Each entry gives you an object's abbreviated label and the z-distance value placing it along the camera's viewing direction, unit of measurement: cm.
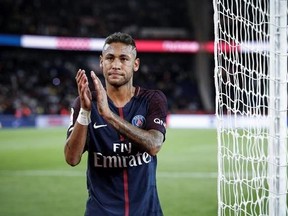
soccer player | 304
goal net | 365
